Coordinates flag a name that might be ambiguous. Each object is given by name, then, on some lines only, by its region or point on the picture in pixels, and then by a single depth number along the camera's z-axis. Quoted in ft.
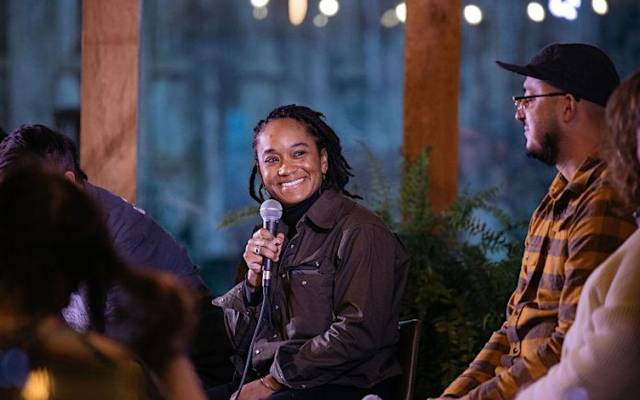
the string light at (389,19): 35.27
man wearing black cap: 16.87
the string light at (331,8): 35.49
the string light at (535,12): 35.22
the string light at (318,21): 35.53
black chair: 21.09
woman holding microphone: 21.20
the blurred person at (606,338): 12.20
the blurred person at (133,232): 23.67
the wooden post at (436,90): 32.22
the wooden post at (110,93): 32.16
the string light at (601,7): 35.20
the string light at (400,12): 35.14
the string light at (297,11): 35.49
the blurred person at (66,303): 11.03
